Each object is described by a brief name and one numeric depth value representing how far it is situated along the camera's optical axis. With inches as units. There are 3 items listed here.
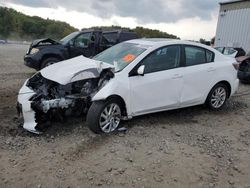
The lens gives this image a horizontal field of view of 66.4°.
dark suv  261.9
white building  462.5
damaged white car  121.7
